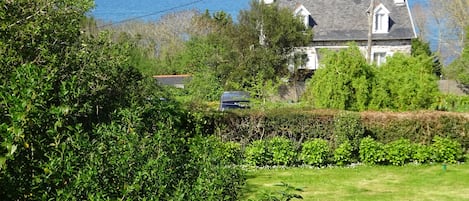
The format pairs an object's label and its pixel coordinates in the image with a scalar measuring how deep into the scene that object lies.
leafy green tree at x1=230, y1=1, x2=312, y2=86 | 27.47
